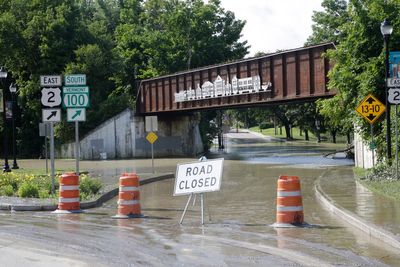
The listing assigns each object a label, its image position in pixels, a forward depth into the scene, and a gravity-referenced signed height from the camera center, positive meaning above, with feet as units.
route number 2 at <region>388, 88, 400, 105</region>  61.11 +4.13
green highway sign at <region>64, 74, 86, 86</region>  60.08 +6.35
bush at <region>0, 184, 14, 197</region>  64.23 -4.84
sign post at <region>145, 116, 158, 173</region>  98.94 +2.75
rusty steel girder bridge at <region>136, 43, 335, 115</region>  111.65 +12.47
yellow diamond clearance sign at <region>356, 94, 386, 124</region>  69.82 +3.24
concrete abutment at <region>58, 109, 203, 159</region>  171.22 +0.90
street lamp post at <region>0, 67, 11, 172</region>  102.92 +11.79
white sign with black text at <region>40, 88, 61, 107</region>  59.16 +4.65
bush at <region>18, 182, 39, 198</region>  61.87 -4.70
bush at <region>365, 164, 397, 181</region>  64.69 -4.10
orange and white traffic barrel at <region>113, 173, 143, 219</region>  46.62 -4.31
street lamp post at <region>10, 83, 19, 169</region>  113.87 +7.28
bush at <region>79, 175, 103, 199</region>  62.39 -4.50
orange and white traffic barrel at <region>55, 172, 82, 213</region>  50.90 -4.27
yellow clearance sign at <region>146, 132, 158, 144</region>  99.09 +0.80
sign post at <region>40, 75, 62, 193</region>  58.90 +4.26
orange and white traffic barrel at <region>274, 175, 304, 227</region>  40.37 -4.32
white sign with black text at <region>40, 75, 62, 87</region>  58.24 +6.22
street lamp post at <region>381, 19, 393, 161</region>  63.46 +7.72
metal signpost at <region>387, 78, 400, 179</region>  61.11 +4.46
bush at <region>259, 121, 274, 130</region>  477.36 +11.16
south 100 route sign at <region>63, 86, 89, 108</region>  59.88 +4.72
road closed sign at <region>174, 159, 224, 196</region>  41.57 -2.53
